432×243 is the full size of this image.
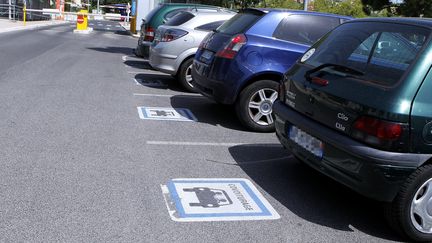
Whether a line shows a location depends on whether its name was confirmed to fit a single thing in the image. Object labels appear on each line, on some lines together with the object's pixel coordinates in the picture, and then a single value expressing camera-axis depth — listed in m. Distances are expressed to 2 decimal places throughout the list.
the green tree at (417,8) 14.49
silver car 9.43
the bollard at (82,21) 28.29
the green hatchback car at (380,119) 3.65
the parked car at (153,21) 11.81
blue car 6.68
